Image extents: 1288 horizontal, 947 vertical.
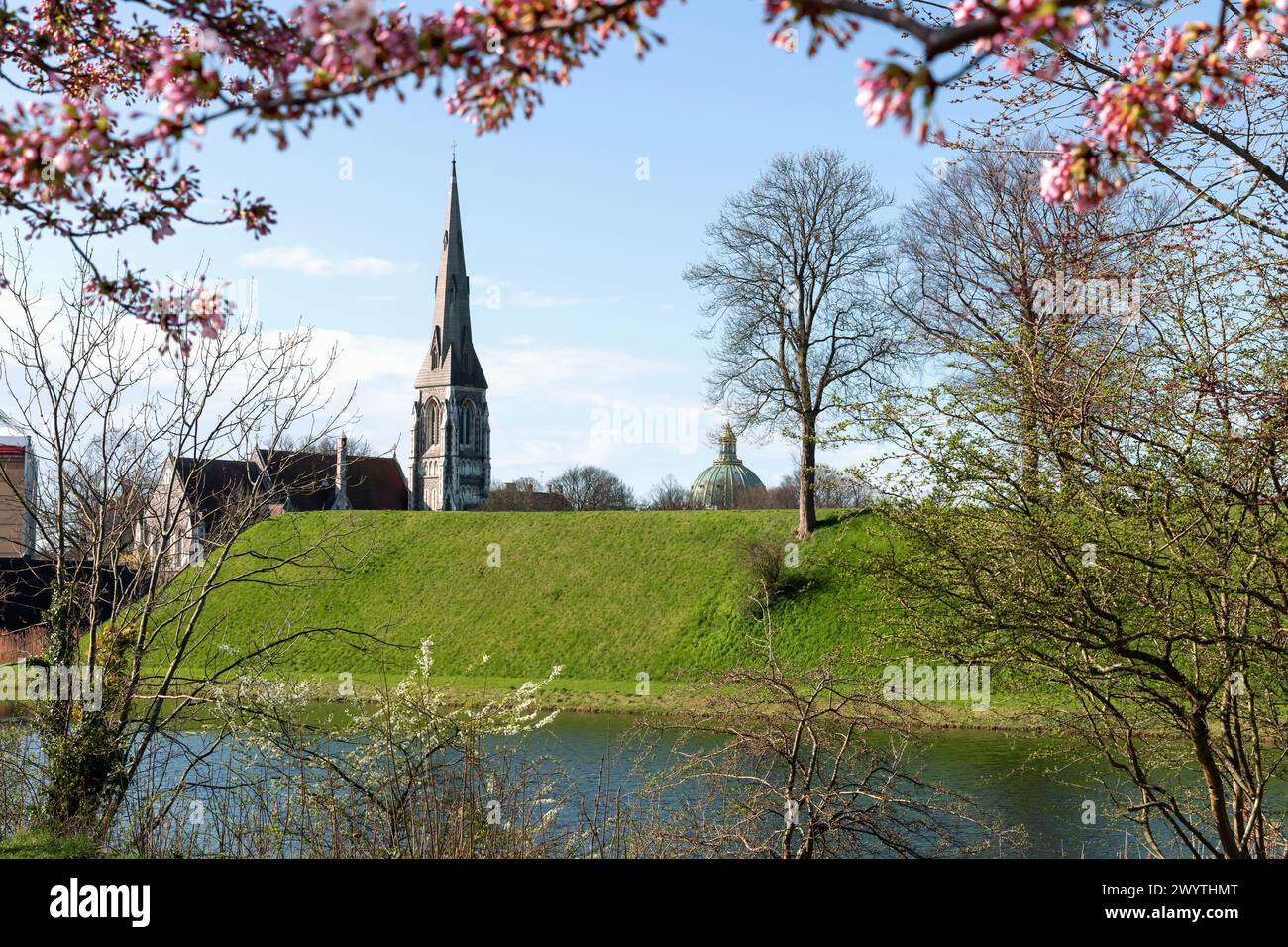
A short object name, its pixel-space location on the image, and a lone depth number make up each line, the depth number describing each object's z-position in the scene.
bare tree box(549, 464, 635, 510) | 85.88
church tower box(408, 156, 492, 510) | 95.12
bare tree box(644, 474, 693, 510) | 89.59
